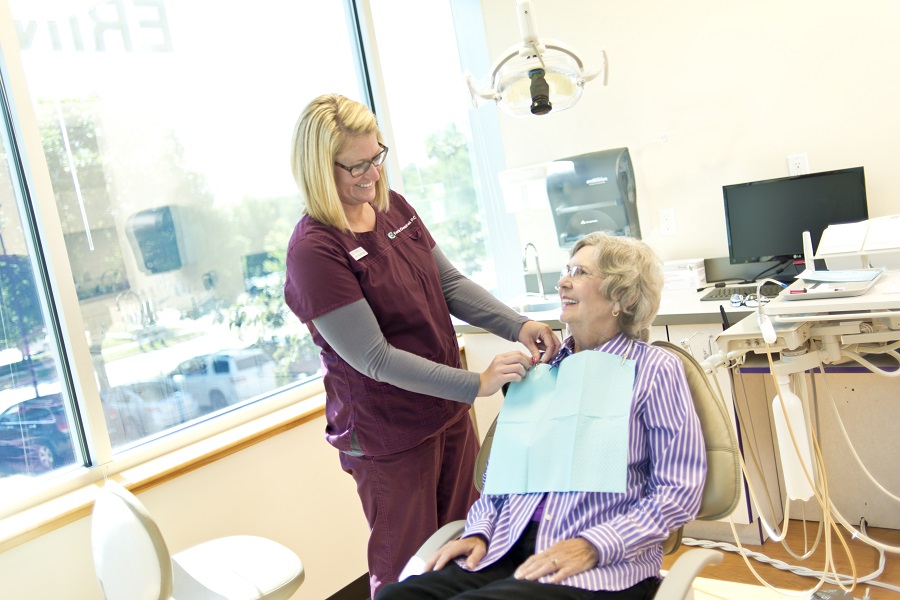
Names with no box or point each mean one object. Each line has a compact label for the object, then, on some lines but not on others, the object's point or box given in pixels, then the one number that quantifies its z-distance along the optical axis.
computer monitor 2.54
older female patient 1.38
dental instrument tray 1.71
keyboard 2.55
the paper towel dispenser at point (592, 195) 3.04
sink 3.24
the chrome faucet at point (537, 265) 3.34
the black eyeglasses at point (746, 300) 2.41
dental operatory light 2.00
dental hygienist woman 1.63
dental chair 1.44
